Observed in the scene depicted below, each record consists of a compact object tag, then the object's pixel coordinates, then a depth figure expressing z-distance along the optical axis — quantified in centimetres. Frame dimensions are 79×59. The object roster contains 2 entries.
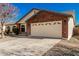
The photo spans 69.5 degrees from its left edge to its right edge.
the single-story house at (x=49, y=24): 672
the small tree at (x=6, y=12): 772
